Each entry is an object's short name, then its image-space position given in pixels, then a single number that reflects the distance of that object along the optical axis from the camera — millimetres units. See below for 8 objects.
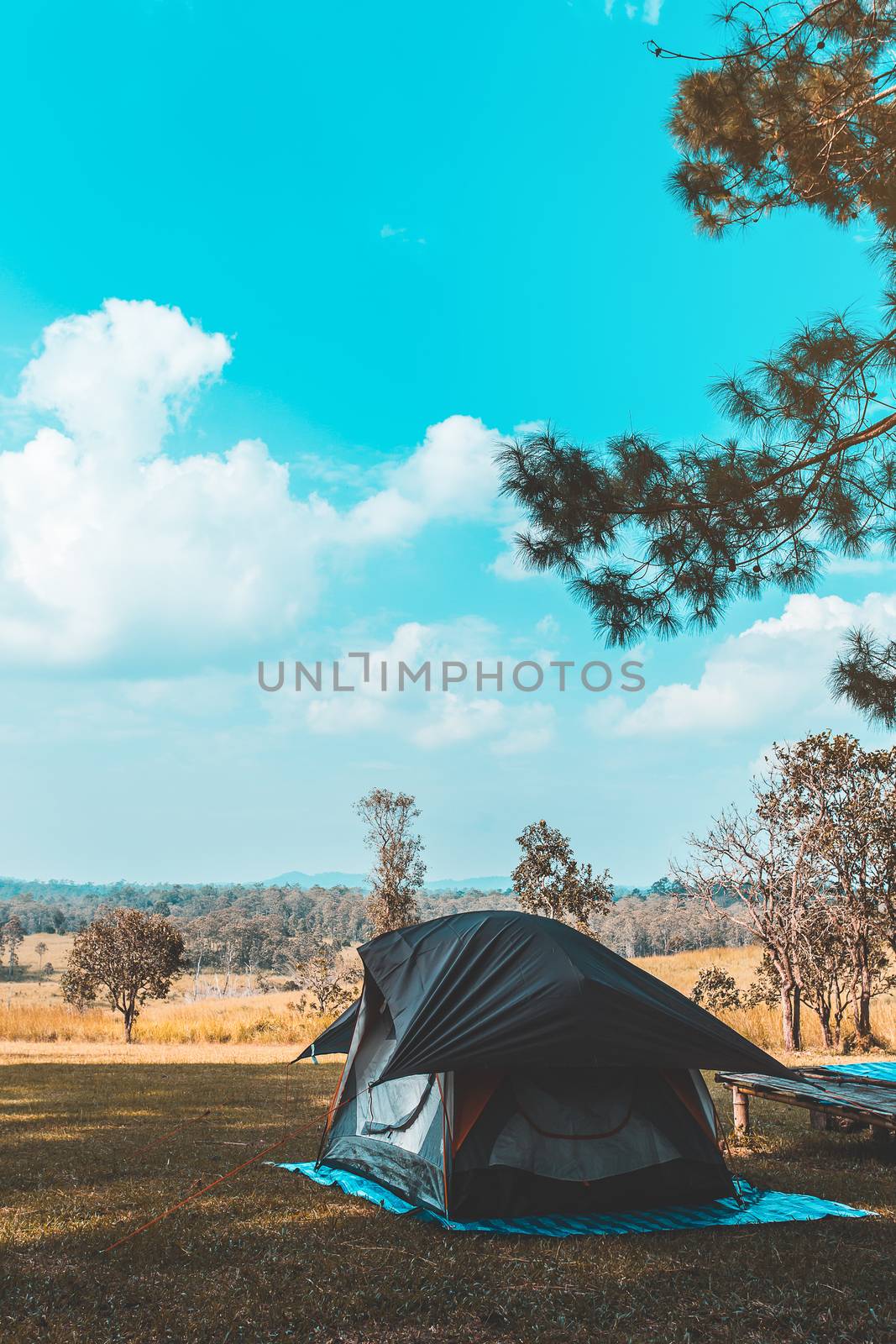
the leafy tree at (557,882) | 19562
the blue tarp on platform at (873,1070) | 8800
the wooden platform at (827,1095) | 6461
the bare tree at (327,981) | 22031
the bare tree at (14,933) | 65438
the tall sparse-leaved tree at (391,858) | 23141
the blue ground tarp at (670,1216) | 5551
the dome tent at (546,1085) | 5719
